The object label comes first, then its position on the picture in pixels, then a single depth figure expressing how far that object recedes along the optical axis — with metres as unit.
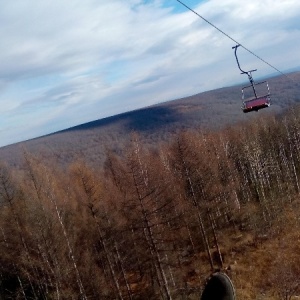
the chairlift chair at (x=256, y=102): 12.18
